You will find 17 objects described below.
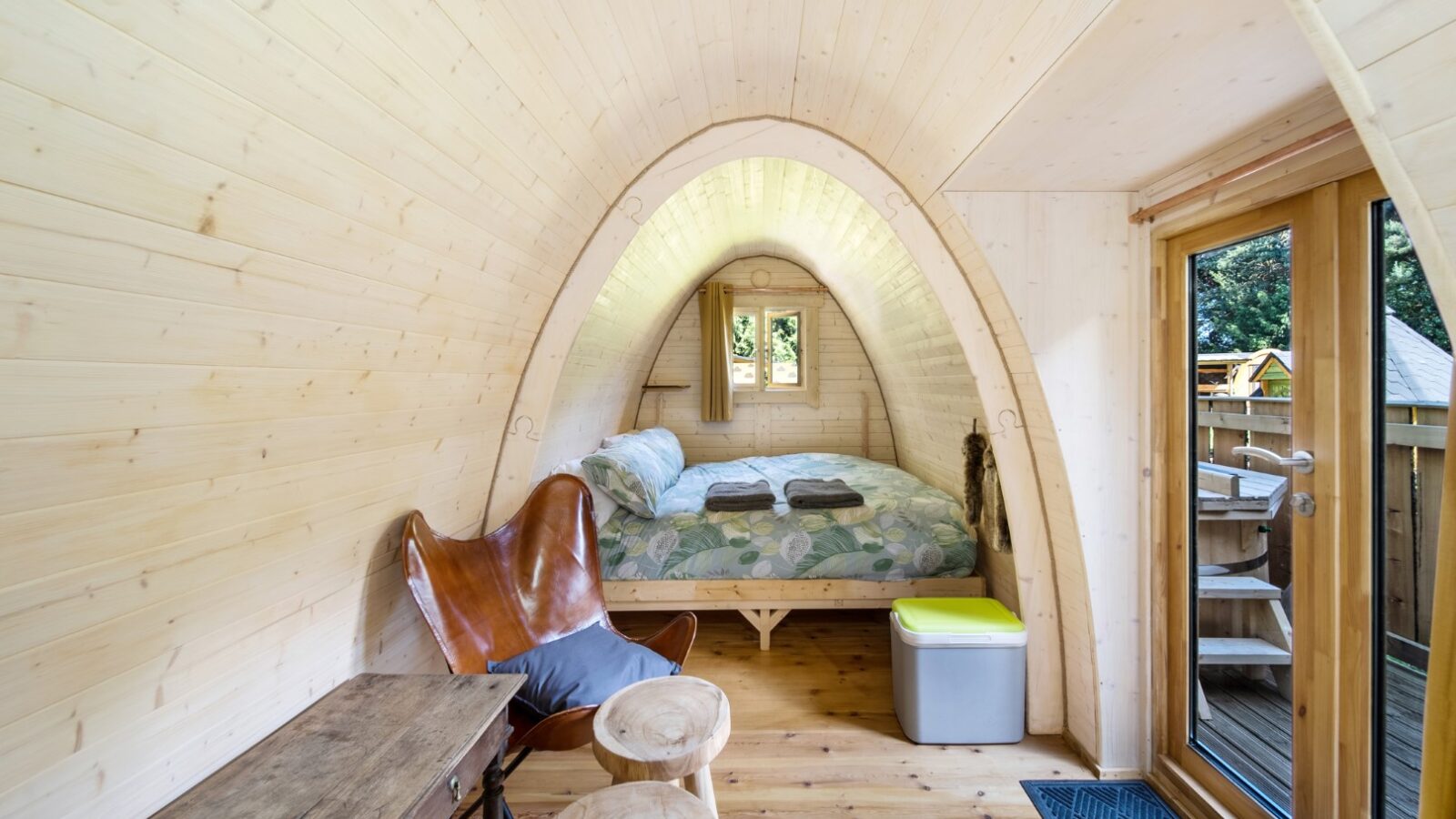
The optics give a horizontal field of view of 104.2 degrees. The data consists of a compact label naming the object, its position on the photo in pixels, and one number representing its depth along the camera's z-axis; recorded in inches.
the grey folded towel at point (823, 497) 119.7
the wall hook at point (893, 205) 90.0
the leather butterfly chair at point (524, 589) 69.7
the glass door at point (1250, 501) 56.8
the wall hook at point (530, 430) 92.0
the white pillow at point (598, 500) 113.0
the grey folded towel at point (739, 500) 119.4
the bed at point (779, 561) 113.5
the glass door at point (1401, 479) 48.7
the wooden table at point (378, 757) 42.9
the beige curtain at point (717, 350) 190.7
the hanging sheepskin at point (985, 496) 96.4
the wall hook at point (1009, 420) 88.4
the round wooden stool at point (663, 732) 52.5
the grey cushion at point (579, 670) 70.8
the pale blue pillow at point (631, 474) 113.4
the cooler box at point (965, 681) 87.6
